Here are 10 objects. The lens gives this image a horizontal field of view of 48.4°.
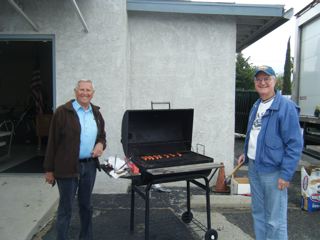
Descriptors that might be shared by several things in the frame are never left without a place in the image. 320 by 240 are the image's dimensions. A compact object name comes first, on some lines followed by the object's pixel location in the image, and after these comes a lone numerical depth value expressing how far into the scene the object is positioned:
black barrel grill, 4.12
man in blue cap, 3.41
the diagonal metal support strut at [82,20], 5.38
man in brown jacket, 3.69
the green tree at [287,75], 33.72
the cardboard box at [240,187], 6.33
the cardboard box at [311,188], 5.64
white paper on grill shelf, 4.07
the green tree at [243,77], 35.35
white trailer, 8.23
